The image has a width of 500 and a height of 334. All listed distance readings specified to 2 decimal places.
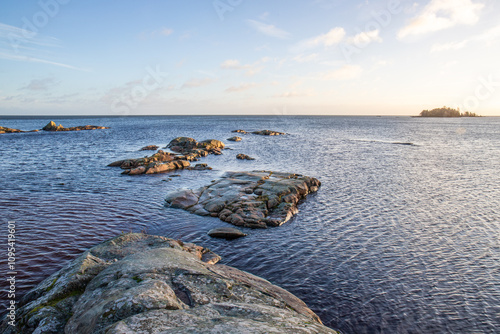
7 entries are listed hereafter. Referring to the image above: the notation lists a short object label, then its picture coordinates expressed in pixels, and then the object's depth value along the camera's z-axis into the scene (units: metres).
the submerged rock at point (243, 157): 53.56
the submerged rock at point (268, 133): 115.97
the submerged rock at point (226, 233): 19.26
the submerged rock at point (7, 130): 119.56
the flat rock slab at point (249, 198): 22.38
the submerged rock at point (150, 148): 65.38
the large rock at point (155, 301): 6.08
